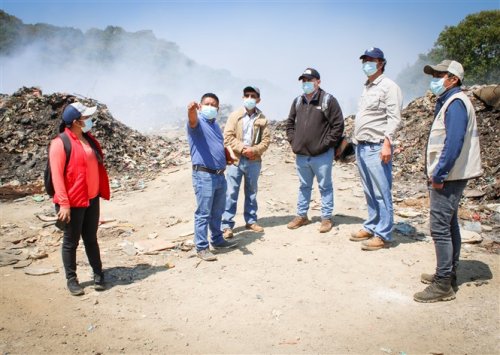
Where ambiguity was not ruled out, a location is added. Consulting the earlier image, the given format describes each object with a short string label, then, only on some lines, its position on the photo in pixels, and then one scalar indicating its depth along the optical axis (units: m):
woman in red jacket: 3.29
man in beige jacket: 4.97
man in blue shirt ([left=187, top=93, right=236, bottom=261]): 4.18
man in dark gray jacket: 4.71
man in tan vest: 3.05
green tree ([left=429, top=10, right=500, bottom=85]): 23.94
